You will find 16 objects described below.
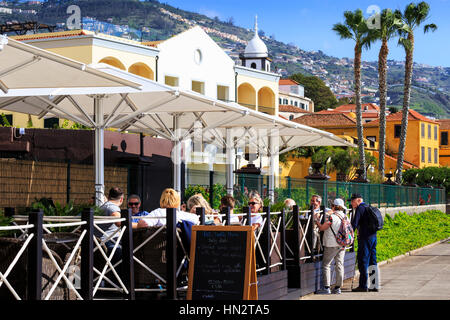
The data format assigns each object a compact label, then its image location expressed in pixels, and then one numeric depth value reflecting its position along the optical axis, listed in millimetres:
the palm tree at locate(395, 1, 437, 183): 55188
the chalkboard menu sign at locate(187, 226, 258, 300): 9172
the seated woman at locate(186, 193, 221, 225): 10801
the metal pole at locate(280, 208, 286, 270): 13180
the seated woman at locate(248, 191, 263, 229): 12188
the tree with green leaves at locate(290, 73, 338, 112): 172375
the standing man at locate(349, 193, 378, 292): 15312
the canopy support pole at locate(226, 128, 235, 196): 21289
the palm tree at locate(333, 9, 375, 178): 53644
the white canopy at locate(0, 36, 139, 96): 9602
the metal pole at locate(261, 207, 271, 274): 12156
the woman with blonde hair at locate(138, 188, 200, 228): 9797
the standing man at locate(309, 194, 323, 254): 15172
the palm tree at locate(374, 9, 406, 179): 52725
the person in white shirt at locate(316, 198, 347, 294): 14844
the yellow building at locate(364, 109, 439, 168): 105750
